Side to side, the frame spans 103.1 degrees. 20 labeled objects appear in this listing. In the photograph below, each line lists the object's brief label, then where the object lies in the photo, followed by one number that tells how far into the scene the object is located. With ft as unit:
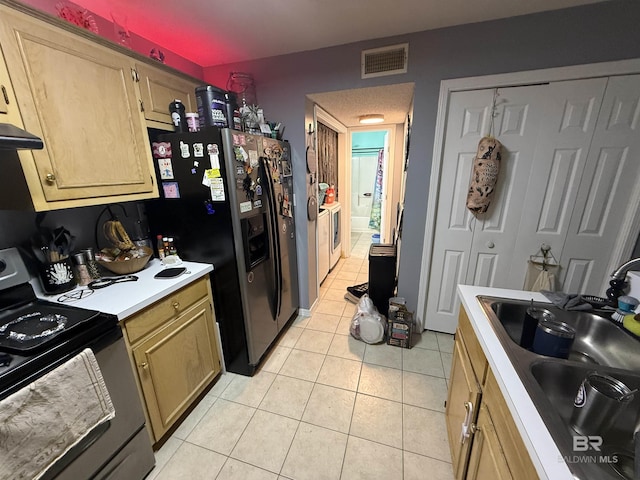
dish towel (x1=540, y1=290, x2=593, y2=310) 3.54
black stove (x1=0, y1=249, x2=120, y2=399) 2.68
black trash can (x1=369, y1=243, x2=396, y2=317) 7.82
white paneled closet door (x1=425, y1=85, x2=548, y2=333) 5.78
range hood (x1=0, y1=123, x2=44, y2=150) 2.83
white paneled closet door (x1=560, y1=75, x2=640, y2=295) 5.19
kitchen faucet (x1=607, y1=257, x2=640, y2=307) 3.34
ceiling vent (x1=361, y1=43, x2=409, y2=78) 5.99
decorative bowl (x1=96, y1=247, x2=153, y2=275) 4.81
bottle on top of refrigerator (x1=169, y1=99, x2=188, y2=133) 5.38
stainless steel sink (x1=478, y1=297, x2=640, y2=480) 1.86
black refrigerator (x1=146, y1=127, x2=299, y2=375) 5.04
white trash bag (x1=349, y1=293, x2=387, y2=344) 7.20
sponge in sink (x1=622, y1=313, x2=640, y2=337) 3.07
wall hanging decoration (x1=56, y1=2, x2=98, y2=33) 4.24
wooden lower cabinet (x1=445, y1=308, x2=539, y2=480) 2.26
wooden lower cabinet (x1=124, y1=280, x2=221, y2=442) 4.19
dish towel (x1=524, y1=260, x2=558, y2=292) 6.09
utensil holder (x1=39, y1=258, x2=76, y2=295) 4.18
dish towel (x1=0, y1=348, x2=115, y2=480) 2.52
